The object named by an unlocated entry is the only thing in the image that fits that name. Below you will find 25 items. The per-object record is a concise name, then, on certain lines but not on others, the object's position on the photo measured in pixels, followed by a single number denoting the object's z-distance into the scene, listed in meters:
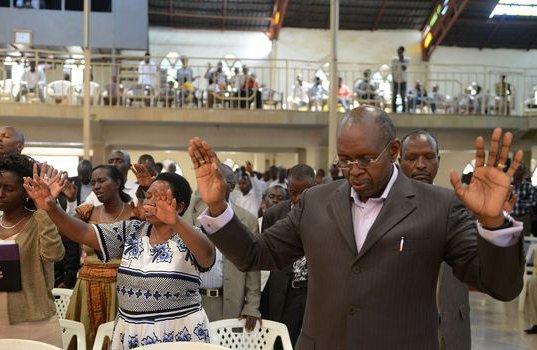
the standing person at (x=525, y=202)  8.04
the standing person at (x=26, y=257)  2.55
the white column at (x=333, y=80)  11.20
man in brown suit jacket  1.75
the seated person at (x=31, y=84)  11.85
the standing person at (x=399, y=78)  12.80
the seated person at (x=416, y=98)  13.21
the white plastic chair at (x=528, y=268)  6.47
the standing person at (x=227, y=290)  3.69
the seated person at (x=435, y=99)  13.48
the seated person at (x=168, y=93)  12.28
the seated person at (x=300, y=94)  13.09
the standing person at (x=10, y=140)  3.92
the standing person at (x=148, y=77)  12.26
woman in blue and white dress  2.62
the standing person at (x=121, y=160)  5.17
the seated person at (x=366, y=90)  12.88
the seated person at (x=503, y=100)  13.63
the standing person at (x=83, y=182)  5.64
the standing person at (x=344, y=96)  13.17
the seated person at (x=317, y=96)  12.91
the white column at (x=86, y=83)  10.40
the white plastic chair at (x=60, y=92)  12.02
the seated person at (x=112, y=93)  12.21
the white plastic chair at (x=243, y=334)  3.31
